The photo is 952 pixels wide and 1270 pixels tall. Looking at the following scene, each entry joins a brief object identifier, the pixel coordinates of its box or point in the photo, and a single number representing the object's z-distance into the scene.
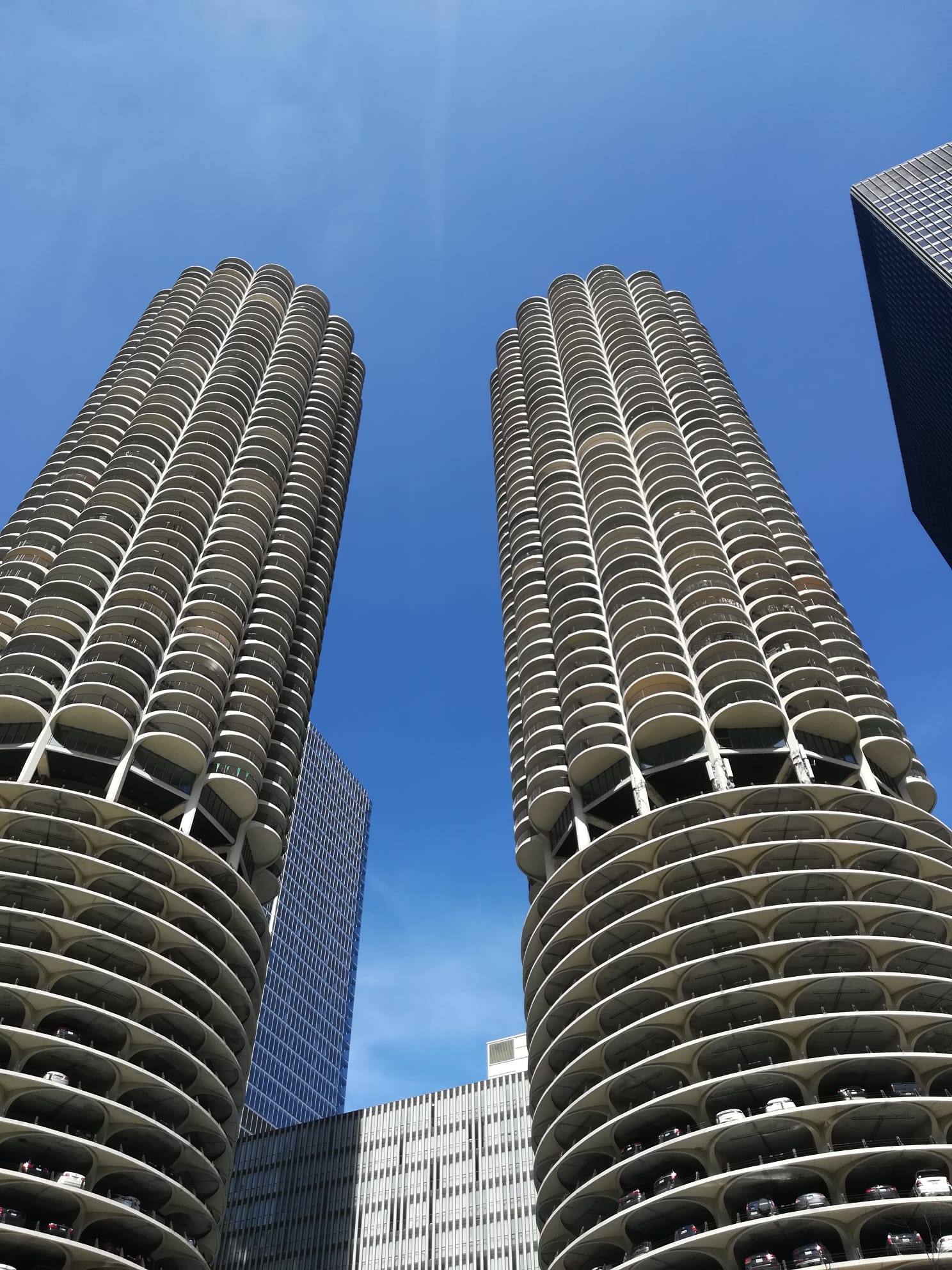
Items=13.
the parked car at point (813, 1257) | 41.84
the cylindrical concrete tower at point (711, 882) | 47.19
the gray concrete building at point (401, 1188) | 95.44
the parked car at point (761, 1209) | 44.19
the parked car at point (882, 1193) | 42.83
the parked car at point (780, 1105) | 47.12
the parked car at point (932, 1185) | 42.88
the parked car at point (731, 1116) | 47.69
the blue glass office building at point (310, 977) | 156.88
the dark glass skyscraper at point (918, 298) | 156.25
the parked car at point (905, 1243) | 41.16
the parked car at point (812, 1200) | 43.50
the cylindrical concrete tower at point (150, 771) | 54.25
